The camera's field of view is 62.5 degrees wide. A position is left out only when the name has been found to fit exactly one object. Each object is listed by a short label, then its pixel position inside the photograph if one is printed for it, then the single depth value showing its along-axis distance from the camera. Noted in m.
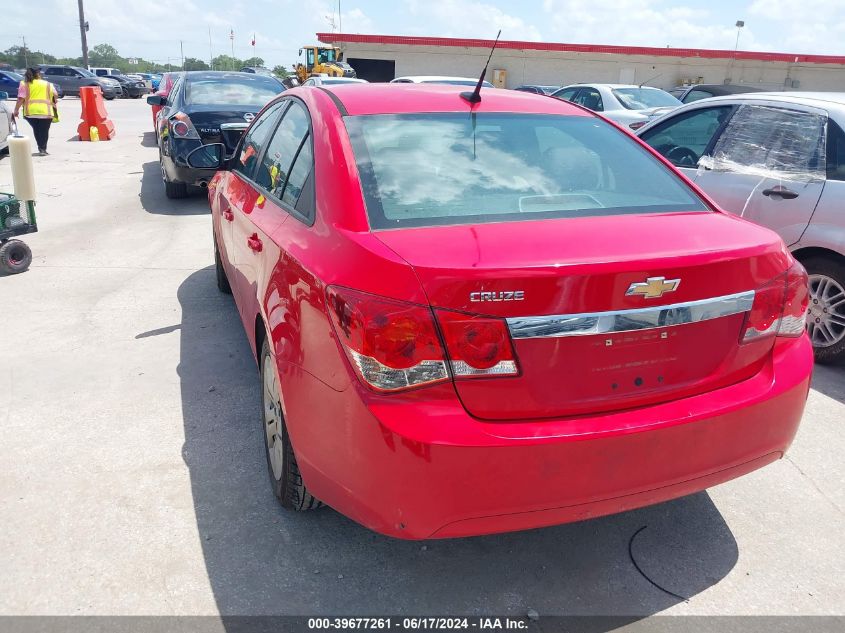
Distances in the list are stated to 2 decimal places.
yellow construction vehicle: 36.91
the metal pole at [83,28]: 54.31
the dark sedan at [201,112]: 8.81
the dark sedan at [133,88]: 46.52
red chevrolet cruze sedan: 1.99
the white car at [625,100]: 11.77
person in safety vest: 12.68
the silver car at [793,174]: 4.36
